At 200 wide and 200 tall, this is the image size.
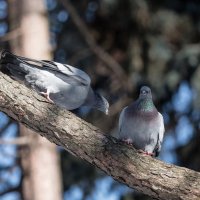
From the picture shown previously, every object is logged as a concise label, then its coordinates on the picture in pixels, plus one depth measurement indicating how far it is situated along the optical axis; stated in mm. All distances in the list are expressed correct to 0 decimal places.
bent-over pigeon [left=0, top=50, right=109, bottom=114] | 10422
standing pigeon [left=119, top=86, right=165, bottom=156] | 10023
